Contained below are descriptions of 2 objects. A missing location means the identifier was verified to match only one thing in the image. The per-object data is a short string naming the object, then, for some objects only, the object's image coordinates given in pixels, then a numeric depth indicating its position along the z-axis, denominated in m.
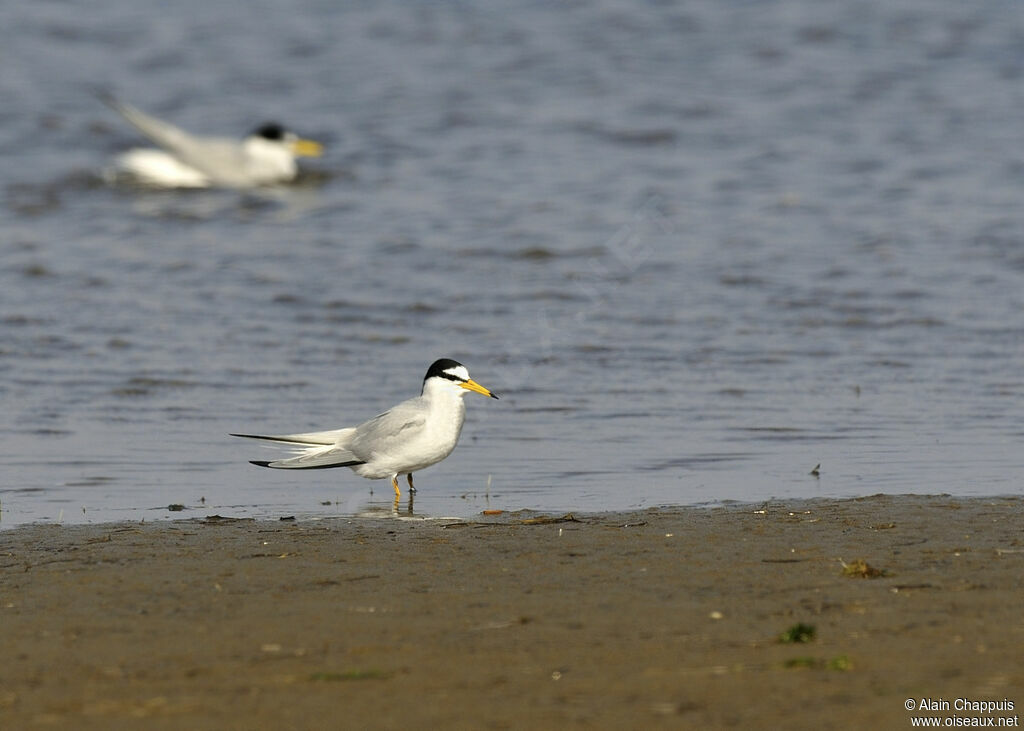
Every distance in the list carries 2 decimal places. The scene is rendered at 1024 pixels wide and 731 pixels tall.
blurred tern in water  33.62
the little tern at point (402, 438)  13.26
